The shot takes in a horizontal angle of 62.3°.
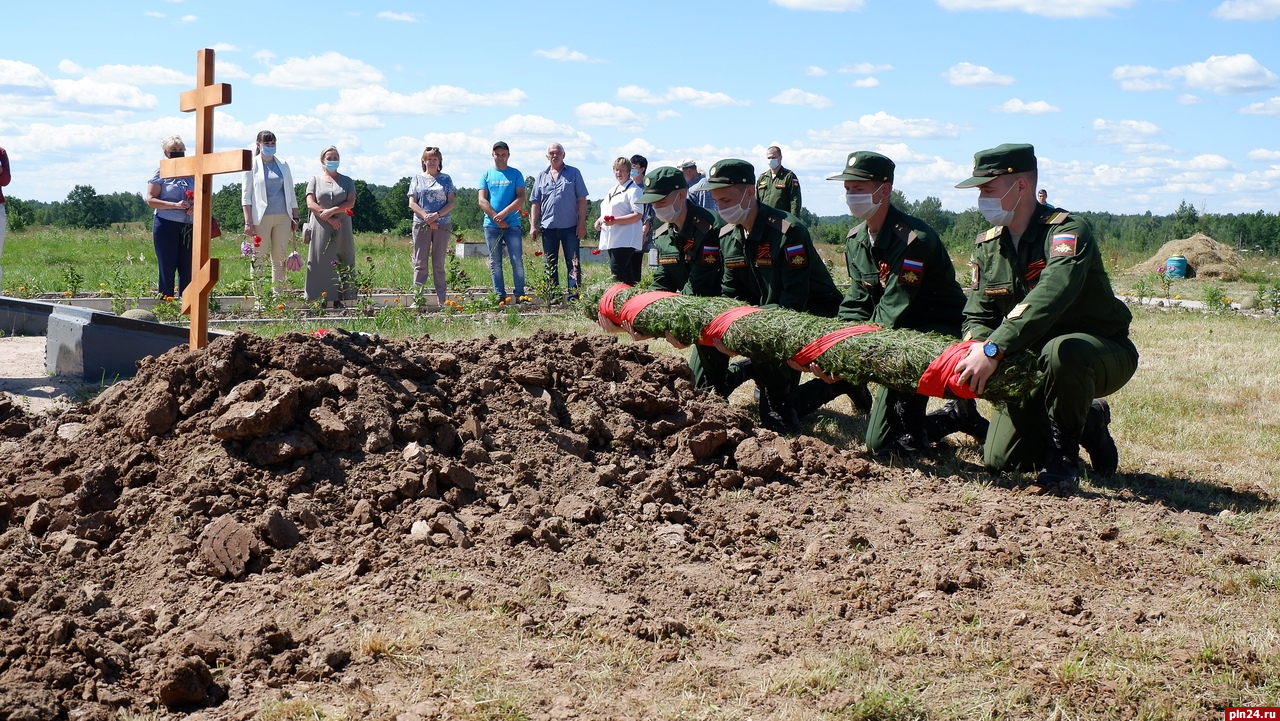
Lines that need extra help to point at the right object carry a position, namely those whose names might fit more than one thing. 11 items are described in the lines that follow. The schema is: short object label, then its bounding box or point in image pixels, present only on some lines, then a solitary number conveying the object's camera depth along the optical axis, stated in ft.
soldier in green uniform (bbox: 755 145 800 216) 38.42
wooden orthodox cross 18.92
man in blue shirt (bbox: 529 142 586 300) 38.11
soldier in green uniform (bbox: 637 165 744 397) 22.20
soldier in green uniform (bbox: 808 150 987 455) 18.98
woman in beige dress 35.91
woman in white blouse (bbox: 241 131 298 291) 34.86
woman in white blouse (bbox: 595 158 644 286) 36.37
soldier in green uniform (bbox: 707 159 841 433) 20.57
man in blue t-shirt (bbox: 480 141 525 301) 38.09
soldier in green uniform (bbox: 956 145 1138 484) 15.43
